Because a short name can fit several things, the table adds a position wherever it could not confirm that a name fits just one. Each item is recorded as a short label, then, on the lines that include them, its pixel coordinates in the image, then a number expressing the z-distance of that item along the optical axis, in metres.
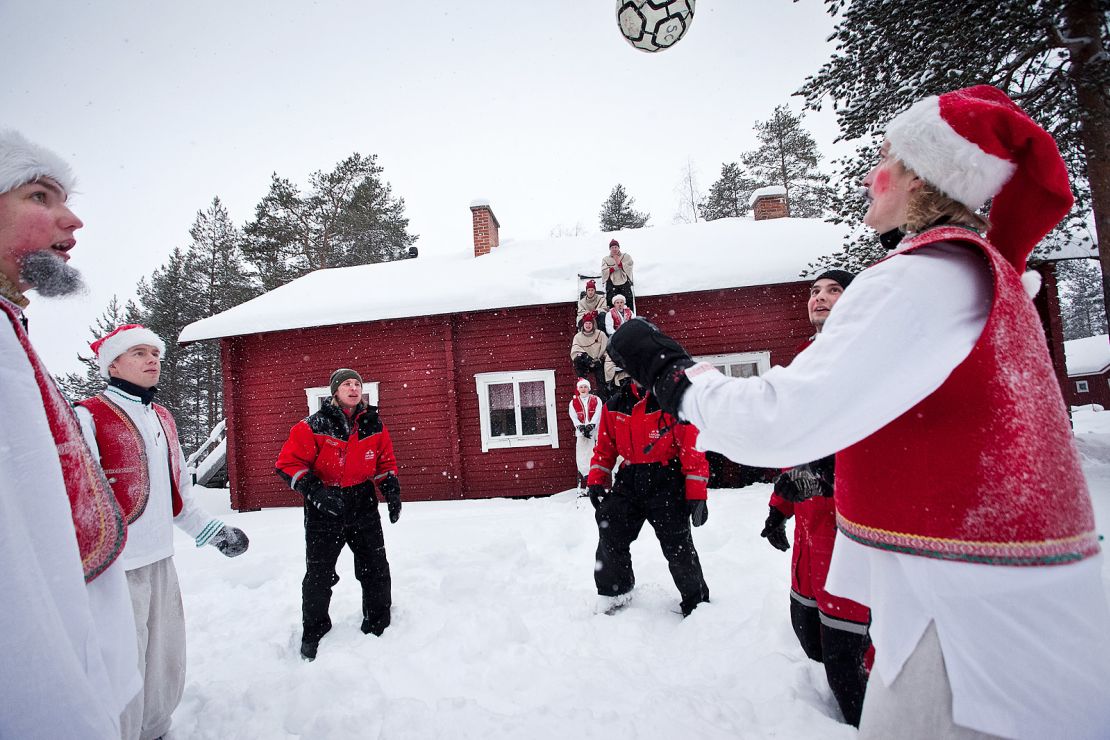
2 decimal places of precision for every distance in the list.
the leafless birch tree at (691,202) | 28.97
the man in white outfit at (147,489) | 2.65
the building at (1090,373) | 28.70
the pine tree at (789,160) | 24.41
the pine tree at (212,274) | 25.91
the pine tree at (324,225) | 22.92
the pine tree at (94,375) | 29.59
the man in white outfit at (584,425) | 8.39
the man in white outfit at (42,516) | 0.91
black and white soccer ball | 4.12
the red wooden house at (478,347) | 9.77
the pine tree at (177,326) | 25.50
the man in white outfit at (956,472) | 0.90
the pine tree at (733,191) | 25.59
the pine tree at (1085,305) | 38.19
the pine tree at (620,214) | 27.05
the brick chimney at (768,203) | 13.13
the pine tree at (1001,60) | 6.46
